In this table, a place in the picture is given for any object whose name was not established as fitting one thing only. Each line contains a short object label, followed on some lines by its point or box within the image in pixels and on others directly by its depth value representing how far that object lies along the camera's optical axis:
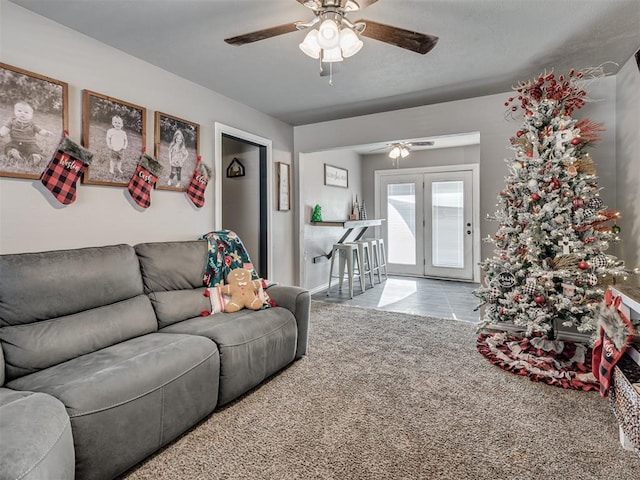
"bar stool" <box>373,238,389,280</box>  6.04
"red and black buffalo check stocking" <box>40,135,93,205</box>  2.15
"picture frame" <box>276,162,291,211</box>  4.43
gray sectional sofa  1.24
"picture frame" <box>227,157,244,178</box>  4.53
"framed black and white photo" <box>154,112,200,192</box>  2.88
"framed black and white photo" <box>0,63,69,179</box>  1.97
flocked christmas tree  2.45
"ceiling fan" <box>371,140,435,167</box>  5.07
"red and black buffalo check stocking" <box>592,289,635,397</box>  1.76
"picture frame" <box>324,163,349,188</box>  5.60
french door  6.04
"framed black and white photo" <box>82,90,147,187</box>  2.37
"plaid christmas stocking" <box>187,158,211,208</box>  3.16
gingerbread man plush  2.54
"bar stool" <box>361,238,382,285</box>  5.70
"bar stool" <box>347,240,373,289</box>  5.25
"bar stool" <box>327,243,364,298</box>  5.00
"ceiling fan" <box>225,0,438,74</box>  1.66
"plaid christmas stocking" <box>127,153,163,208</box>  2.65
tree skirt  2.34
